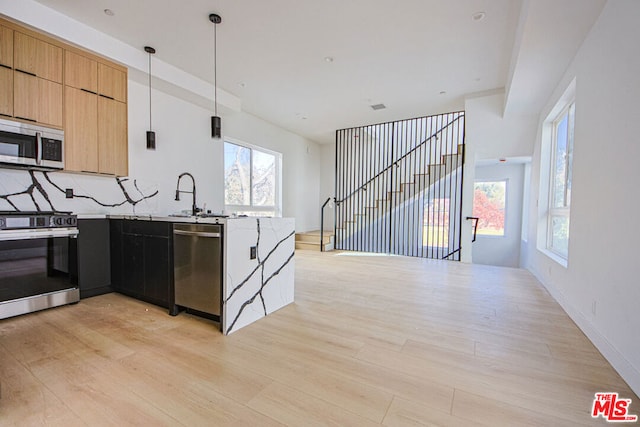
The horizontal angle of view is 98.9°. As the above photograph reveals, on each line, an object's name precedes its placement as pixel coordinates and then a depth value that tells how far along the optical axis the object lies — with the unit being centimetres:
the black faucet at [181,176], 433
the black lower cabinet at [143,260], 268
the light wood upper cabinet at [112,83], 328
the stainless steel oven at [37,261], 246
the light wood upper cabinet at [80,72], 300
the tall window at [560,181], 347
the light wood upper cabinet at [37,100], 265
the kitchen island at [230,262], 230
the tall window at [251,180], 574
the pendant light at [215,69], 295
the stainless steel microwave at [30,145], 256
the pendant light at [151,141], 373
